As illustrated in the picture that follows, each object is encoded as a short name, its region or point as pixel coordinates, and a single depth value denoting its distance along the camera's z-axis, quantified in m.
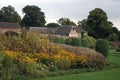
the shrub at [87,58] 13.81
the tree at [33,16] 70.89
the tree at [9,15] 66.39
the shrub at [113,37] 52.72
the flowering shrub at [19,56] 10.81
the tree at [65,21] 74.90
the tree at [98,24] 56.83
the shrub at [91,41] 36.82
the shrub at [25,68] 10.73
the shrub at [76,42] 23.36
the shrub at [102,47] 19.19
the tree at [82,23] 77.60
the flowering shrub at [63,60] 12.82
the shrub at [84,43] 26.27
